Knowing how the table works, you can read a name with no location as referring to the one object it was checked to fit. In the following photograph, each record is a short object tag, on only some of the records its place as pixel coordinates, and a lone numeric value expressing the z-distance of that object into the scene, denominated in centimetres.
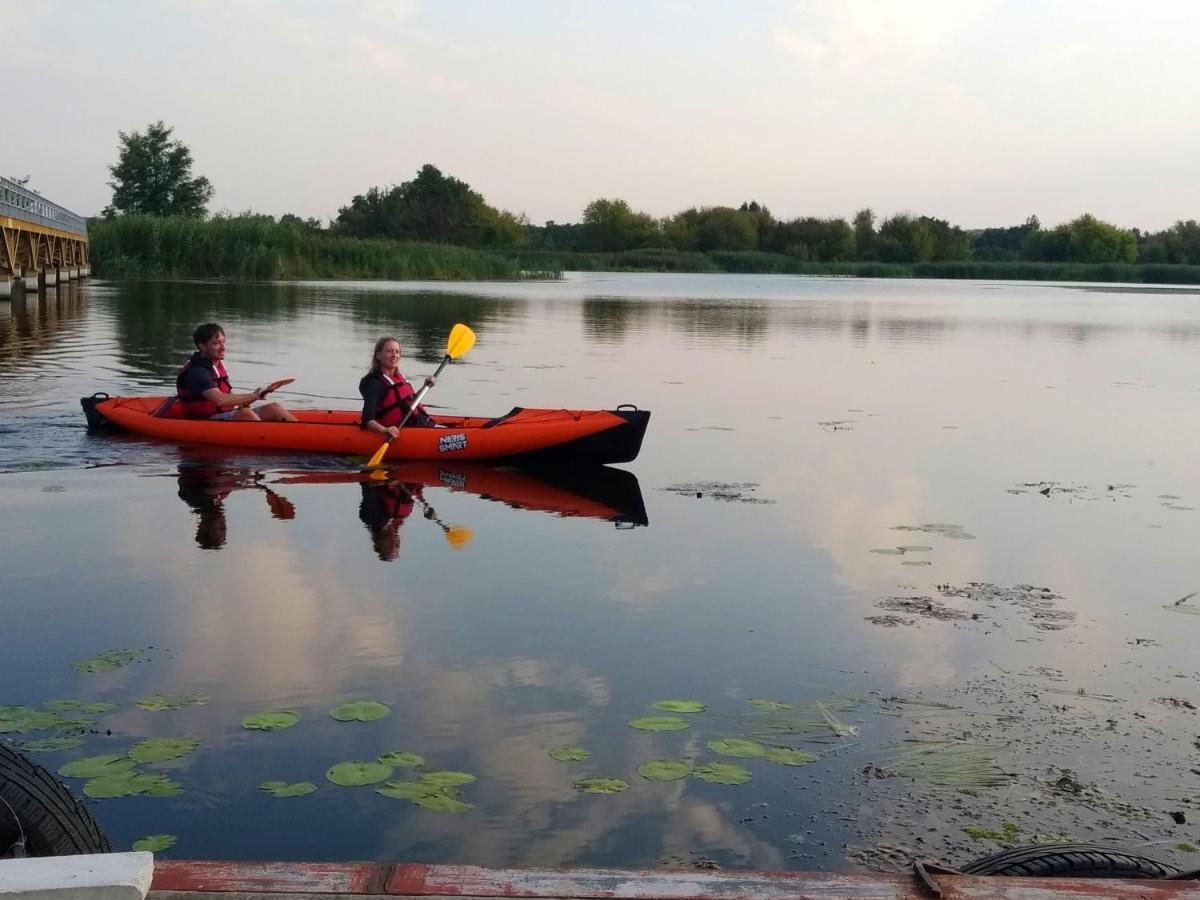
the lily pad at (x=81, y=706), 449
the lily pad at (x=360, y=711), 448
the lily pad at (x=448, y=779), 397
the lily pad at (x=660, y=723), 452
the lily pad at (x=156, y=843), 352
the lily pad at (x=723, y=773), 407
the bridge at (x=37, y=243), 2578
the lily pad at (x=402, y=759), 411
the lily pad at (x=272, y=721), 438
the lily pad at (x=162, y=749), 411
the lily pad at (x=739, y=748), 429
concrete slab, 225
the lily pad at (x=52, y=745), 413
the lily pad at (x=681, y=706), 470
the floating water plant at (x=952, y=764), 411
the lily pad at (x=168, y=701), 455
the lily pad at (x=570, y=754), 422
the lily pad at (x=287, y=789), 388
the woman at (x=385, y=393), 994
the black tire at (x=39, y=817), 278
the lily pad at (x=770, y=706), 473
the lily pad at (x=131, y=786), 384
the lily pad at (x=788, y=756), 423
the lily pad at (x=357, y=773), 397
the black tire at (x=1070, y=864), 284
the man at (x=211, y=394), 1033
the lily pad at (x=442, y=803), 380
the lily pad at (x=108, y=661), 497
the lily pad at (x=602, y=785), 398
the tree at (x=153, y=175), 7281
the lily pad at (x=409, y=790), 388
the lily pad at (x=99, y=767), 396
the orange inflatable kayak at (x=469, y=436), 973
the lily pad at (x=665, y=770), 410
